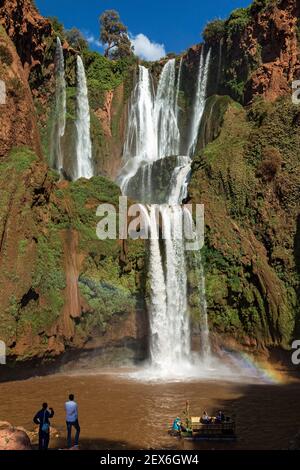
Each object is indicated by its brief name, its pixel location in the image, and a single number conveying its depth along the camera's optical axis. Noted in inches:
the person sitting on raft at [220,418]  542.9
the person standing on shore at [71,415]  478.6
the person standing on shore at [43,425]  450.6
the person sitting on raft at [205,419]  546.0
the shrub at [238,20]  1697.8
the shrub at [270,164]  1082.1
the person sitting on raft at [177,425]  548.2
